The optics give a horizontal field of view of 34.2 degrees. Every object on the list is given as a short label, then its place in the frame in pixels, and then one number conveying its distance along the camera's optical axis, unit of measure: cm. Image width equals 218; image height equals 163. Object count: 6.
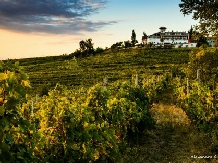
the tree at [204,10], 2302
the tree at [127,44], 12162
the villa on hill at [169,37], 14962
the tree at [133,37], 14806
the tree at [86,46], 10525
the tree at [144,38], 15825
